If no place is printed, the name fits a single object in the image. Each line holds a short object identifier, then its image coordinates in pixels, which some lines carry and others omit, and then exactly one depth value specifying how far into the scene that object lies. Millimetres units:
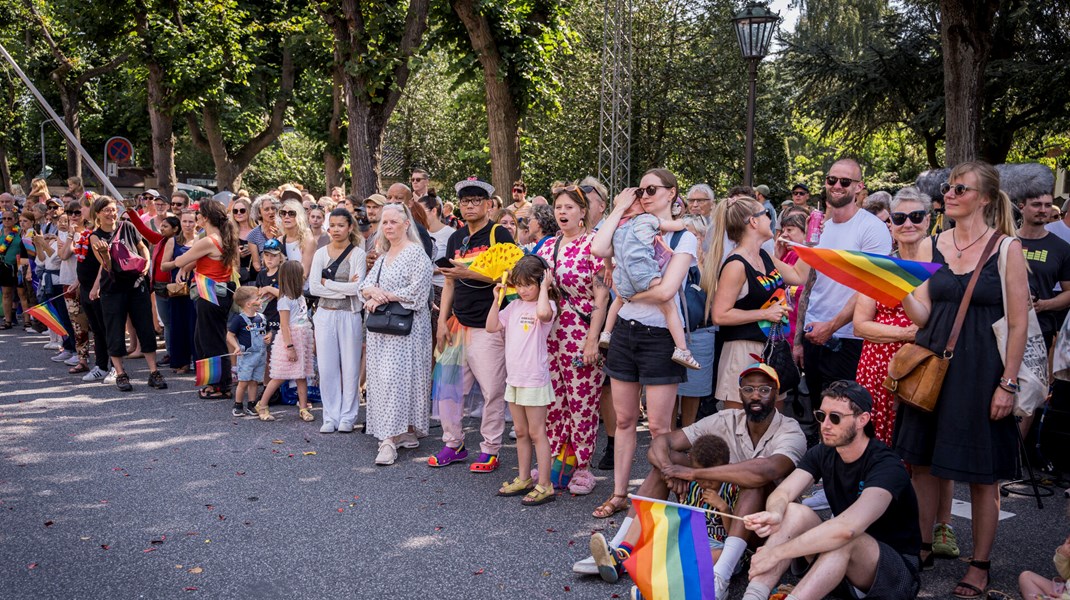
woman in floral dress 5836
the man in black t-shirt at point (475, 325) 6508
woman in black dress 4227
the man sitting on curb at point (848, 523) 3877
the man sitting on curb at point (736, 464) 4367
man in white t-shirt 5980
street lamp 10672
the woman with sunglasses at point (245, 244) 9180
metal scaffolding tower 18891
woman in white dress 6926
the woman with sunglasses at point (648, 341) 5242
